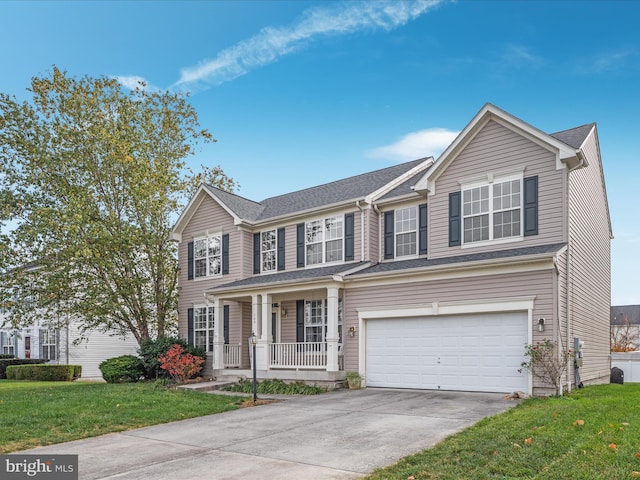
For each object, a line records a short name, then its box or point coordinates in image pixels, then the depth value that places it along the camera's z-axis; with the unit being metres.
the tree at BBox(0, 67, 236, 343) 20.28
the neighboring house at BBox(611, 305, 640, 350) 45.22
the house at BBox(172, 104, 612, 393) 13.61
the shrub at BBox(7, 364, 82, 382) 26.33
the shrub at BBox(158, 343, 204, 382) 18.64
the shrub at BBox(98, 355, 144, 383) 19.92
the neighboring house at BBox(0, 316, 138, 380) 29.00
